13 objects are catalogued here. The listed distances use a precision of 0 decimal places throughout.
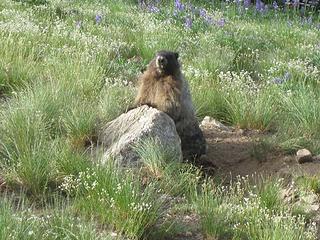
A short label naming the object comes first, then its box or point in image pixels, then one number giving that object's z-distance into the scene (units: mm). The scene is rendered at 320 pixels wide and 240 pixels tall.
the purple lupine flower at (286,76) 8689
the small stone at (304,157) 6387
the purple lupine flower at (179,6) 13147
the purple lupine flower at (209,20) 12267
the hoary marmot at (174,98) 6398
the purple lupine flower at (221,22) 11954
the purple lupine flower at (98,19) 11455
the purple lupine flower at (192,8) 13720
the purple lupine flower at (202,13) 12969
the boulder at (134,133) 5840
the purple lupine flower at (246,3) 14508
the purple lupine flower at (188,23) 11609
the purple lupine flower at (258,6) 15059
